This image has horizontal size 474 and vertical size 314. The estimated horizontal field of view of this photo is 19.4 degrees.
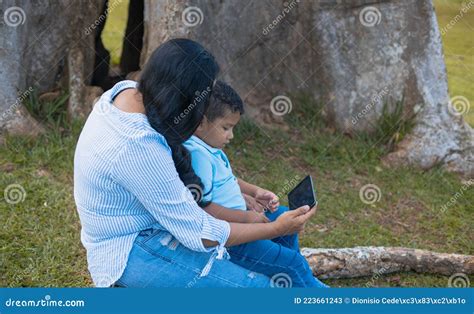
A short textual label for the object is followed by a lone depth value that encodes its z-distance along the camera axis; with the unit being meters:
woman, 4.78
